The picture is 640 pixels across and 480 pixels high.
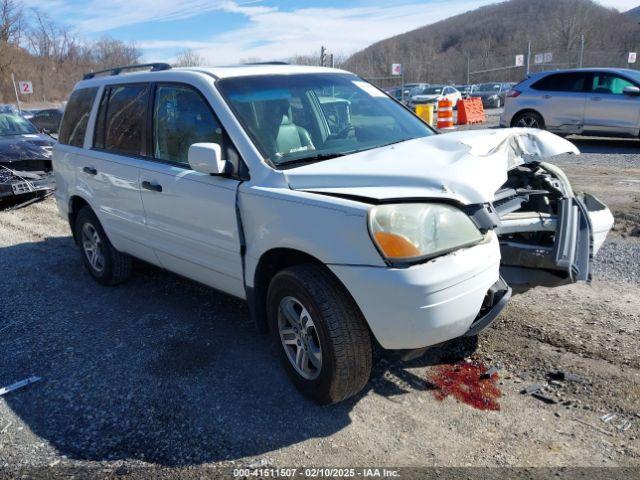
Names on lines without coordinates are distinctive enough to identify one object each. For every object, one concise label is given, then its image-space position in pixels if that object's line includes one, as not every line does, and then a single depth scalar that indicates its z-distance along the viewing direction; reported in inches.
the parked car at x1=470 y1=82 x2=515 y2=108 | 1259.7
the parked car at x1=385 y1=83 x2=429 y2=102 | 1326.3
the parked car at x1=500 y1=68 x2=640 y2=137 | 463.2
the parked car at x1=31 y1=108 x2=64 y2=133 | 836.6
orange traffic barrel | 676.1
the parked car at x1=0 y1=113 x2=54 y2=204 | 355.9
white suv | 106.7
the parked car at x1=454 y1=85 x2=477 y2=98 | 1260.2
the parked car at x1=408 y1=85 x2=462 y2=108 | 1087.6
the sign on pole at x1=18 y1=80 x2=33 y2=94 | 1138.7
